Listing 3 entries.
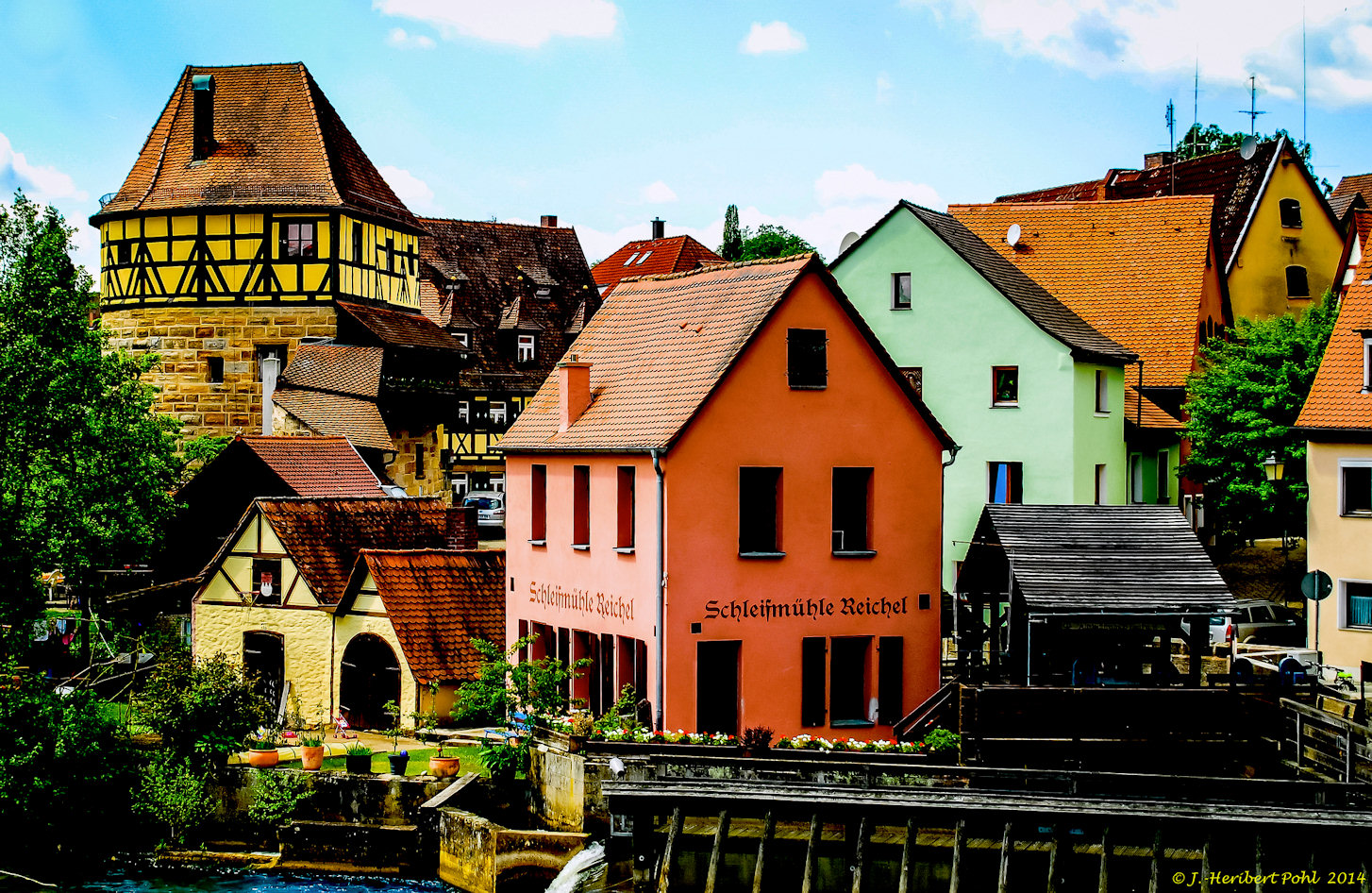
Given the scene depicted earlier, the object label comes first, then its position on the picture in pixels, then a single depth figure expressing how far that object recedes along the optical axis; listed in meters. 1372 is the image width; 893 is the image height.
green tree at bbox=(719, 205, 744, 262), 90.88
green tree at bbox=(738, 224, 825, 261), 90.14
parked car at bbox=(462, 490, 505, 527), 53.38
